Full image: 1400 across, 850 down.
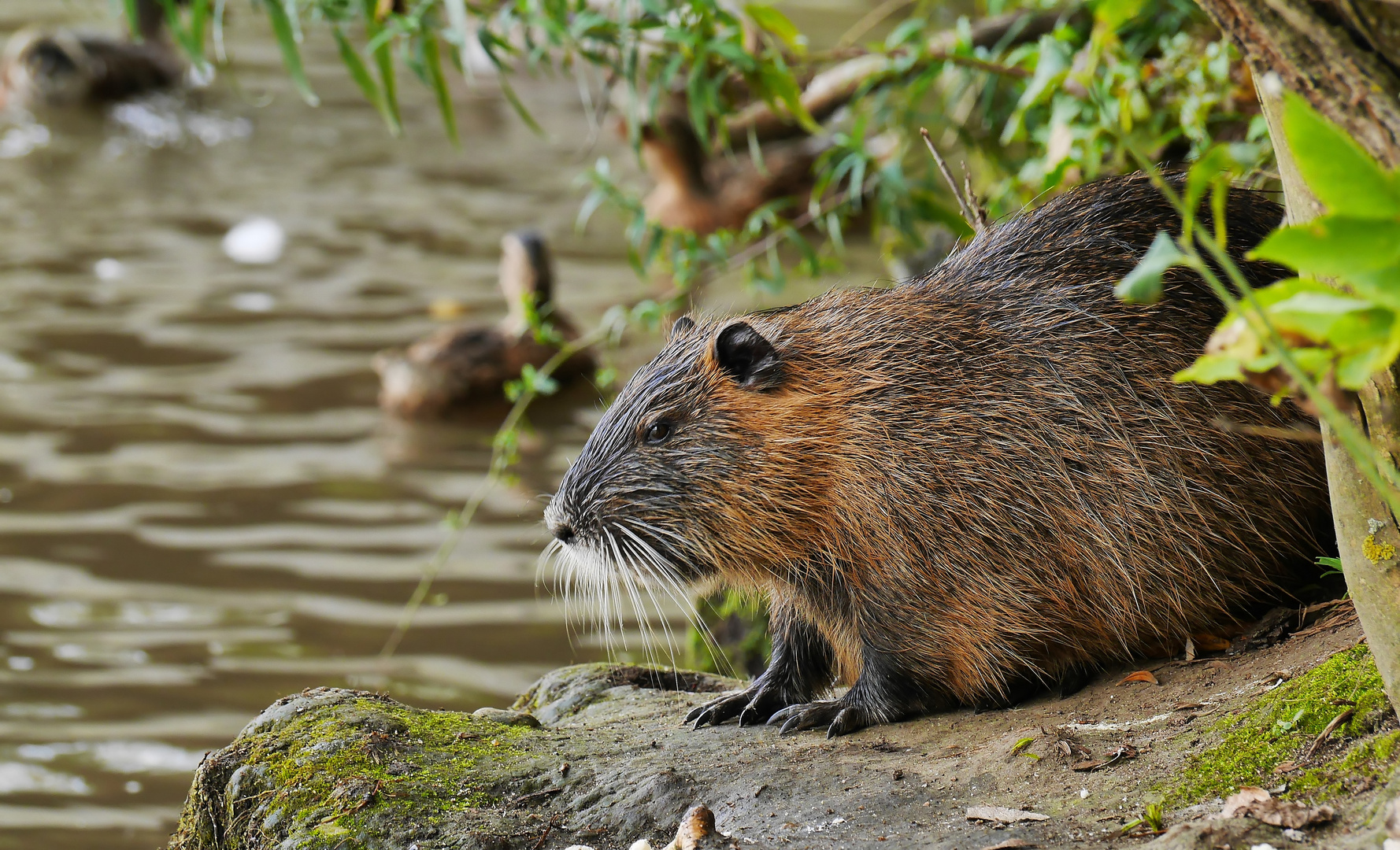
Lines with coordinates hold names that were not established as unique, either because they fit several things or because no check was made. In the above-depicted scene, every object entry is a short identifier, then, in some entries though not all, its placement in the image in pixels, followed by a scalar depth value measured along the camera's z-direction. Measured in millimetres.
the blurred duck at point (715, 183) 21109
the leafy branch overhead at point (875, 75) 7934
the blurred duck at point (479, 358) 14977
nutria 5316
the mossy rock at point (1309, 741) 3775
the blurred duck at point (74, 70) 26781
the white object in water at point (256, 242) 19969
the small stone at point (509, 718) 6012
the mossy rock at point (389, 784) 4812
